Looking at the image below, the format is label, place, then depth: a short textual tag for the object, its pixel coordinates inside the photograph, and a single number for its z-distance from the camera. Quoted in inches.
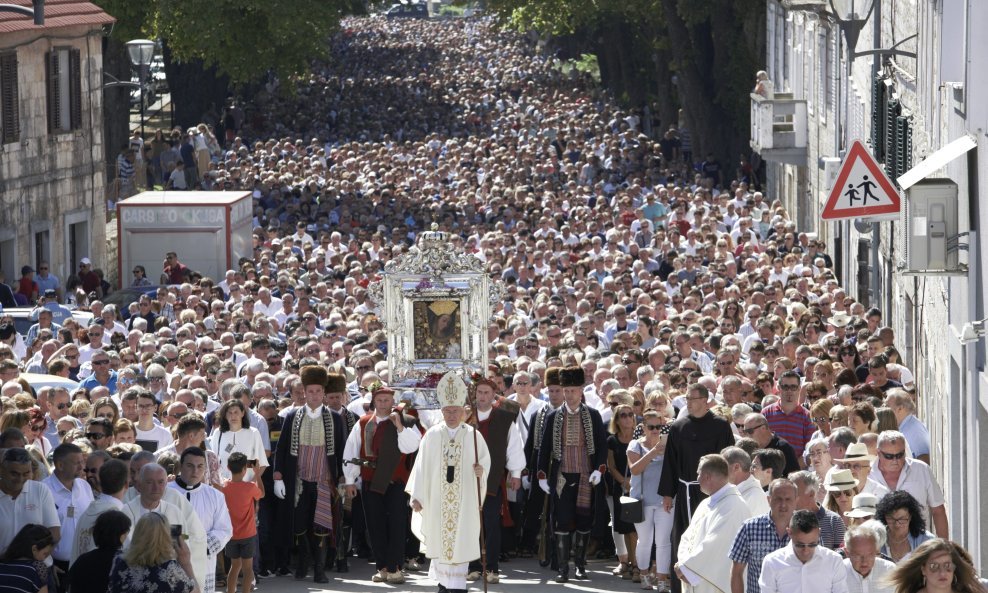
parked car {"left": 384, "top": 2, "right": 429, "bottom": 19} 6181.1
